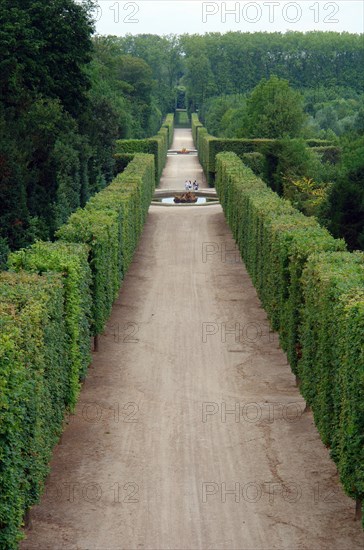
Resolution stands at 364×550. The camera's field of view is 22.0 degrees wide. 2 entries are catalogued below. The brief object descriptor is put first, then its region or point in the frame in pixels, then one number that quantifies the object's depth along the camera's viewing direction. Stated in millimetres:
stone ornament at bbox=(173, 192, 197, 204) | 65812
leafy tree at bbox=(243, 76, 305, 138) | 80188
